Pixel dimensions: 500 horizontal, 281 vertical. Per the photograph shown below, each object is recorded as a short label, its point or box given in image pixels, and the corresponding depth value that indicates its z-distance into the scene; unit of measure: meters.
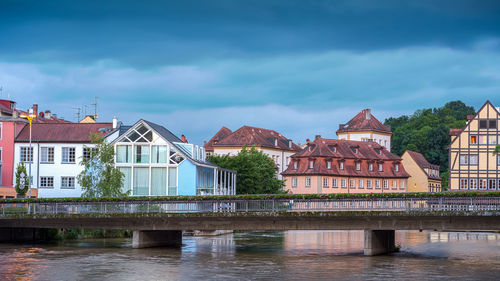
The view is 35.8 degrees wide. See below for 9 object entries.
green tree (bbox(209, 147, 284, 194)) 94.62
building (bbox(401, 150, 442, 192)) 133.00
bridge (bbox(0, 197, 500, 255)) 47.78
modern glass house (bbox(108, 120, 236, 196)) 69.94
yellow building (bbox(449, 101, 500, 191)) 95.69
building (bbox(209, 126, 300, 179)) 129.62
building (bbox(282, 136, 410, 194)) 114.94
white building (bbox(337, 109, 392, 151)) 137.38
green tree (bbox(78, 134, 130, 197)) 65.31
